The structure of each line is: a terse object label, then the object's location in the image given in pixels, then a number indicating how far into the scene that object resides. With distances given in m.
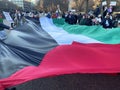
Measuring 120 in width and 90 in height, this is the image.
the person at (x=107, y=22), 5.50
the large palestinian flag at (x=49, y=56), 1.26
